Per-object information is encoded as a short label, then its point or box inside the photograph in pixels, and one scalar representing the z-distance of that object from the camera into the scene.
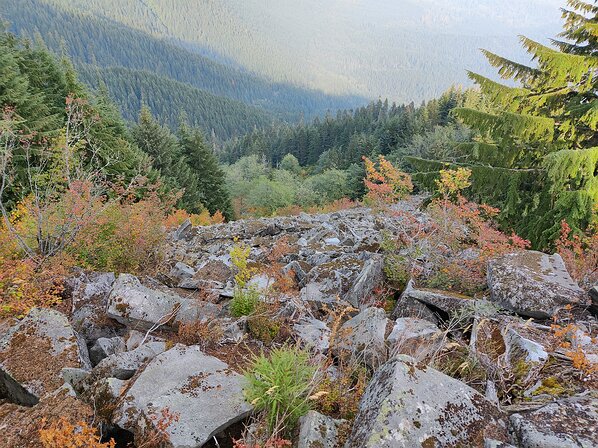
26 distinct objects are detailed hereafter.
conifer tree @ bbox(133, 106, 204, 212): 28.94
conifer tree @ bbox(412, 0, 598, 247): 8.61
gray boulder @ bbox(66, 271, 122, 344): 5.08
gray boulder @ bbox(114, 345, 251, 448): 2.95
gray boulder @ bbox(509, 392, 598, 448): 2.39
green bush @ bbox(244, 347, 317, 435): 2.97
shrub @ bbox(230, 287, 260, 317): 5.29
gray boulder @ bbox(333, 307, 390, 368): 3.92
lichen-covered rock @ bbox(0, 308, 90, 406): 3.46
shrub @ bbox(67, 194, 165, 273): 7.57
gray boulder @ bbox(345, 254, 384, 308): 6.14
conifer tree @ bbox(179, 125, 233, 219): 33.31
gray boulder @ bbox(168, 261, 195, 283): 7.84
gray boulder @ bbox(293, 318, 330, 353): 4.30
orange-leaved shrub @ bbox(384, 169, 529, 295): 6.01
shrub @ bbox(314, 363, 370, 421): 3.19
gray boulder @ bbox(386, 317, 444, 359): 3.77
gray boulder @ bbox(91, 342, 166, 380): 3.71
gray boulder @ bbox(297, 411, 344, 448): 2.69
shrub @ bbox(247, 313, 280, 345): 4.83
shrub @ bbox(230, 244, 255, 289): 5.54
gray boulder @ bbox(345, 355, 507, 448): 2.44
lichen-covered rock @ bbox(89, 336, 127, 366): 4.41
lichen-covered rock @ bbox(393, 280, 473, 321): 5.02
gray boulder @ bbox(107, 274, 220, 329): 4.93
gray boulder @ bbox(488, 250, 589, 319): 4.59
